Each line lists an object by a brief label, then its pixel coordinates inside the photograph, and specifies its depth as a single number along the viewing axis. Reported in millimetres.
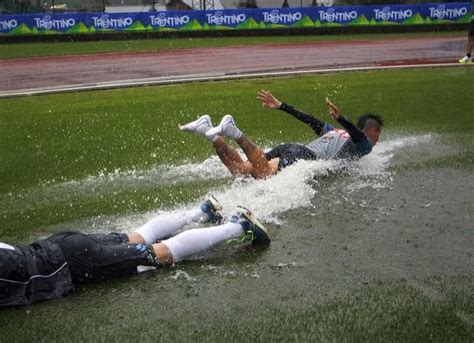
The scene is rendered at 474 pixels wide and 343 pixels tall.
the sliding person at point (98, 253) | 4203
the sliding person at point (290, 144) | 6836
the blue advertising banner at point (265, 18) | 29812
